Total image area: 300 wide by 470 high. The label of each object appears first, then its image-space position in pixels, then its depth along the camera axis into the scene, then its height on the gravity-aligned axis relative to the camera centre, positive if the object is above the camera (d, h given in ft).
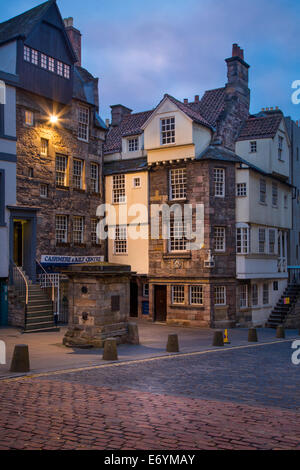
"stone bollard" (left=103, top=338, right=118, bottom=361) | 51.19 -9.75
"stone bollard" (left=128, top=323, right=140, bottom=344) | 65.00 -10.32
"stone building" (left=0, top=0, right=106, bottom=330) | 85.97 +19.93
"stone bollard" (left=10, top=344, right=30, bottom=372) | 43.09 -9.03
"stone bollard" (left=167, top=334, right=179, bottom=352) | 59.47 -10.60
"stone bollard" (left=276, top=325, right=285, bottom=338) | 85.51 -13.30
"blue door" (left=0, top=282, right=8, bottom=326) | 78.64 -7.88
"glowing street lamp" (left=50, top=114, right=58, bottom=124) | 92.12 +24.47
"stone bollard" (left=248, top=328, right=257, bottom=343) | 77.34 -12.61
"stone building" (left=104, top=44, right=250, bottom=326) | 95.30 +10.33
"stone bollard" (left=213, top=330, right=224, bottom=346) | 68.49 -11.69
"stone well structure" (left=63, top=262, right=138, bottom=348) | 60.32 -5.99
